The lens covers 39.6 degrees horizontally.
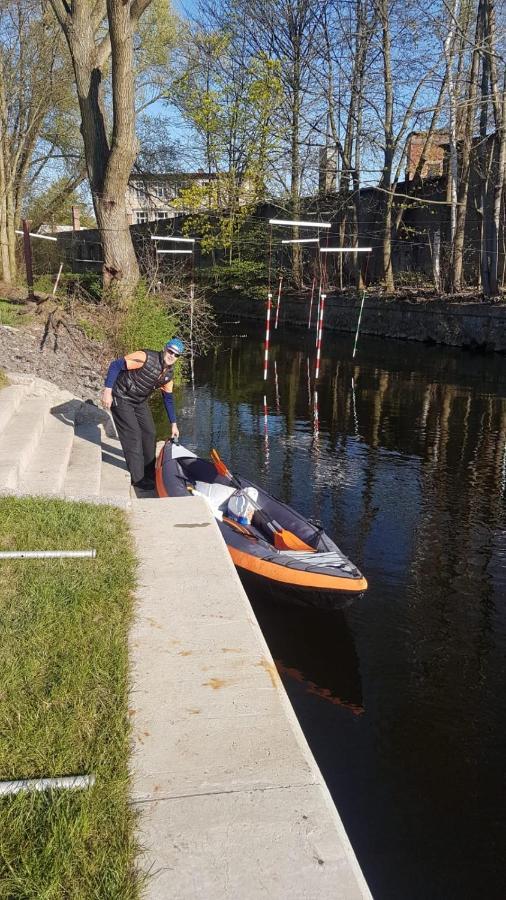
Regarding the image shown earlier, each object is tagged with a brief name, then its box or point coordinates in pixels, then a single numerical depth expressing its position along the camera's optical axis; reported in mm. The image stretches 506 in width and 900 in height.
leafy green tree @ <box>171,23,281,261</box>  28734
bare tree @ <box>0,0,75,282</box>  22266
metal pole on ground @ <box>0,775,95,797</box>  2568
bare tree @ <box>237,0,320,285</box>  27906
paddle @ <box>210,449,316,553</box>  6125
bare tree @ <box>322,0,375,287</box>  25141
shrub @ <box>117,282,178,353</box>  14570
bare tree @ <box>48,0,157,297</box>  14125
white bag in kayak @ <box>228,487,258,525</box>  6535
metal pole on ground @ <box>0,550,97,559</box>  4523
